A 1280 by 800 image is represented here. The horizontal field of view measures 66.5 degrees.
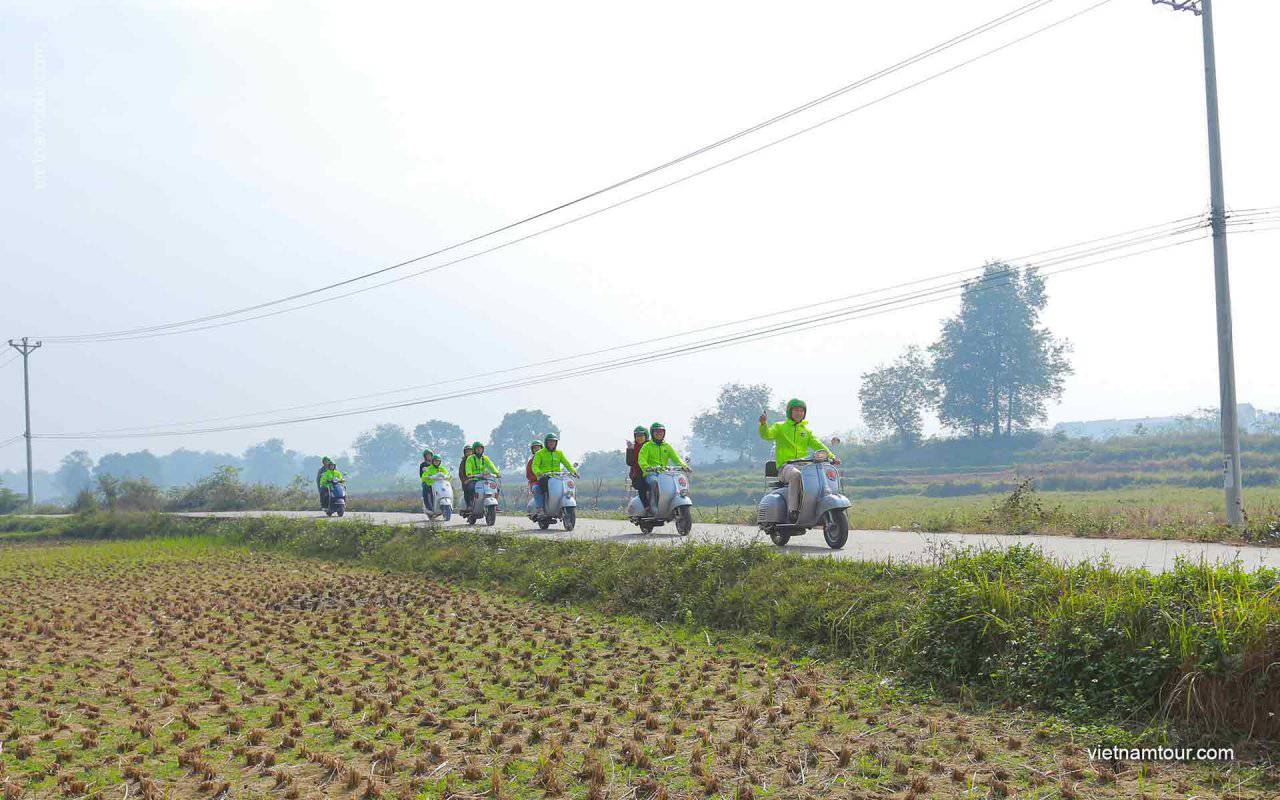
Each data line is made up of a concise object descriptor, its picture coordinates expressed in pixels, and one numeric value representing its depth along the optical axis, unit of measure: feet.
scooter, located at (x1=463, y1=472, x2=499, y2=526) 82.58
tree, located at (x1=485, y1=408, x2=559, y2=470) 415.64
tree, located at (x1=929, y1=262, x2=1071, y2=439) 244.01
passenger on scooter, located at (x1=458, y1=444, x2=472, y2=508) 84.58
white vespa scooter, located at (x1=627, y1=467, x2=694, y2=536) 60.34
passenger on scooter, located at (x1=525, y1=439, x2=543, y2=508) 73.88
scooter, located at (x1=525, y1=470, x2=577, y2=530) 71.31
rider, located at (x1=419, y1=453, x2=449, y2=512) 91.35
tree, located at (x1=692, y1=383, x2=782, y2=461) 327.06
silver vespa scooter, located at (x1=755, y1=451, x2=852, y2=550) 45.91
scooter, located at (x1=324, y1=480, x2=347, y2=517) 113.29
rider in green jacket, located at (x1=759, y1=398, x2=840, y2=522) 48.16
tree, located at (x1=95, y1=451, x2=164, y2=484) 592.19
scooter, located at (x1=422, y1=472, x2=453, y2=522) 90.27
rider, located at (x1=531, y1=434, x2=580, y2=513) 72.95
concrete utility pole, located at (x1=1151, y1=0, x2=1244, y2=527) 52.11
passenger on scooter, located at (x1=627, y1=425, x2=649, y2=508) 62.08
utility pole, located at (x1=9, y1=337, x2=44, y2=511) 217.36
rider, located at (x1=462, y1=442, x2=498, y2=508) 84.33
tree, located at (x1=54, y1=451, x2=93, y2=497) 576.61
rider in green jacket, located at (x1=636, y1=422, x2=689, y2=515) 61.46
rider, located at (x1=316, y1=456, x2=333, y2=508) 114.01
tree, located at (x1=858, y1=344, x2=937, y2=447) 260.83
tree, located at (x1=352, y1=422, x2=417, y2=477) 493.77
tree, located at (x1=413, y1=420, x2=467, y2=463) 458.50
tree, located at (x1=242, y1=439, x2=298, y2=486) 612.29
